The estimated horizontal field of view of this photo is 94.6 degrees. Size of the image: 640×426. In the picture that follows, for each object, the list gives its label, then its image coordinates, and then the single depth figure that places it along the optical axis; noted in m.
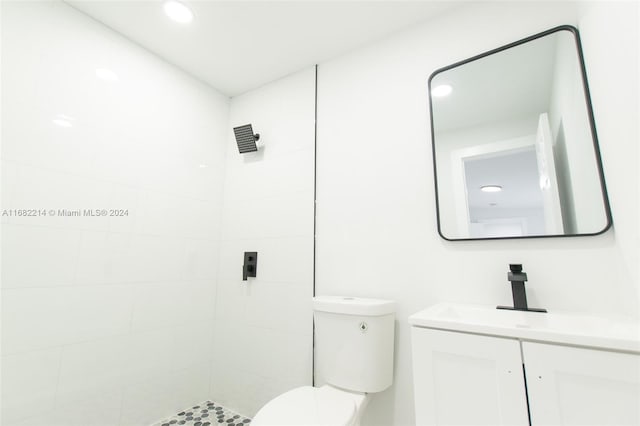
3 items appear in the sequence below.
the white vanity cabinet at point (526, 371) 0.69
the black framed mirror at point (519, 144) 1.11
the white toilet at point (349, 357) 1.16
